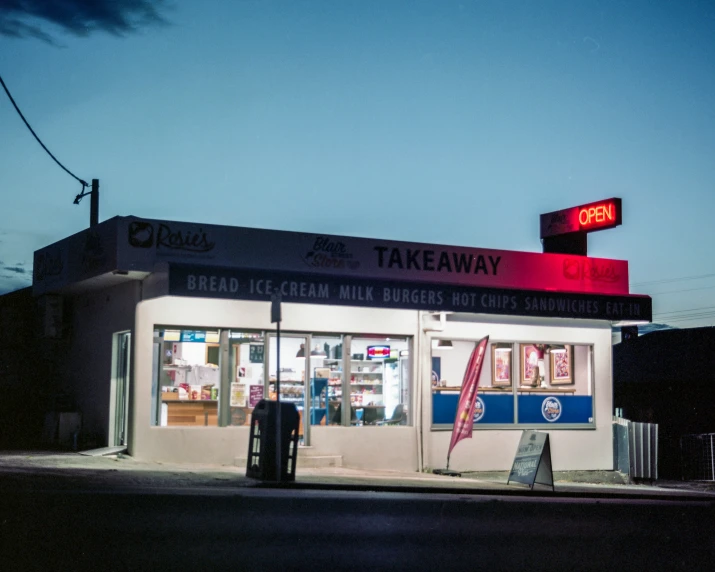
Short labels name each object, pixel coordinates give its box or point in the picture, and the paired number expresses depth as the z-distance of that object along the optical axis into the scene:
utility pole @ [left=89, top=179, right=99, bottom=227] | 29.98
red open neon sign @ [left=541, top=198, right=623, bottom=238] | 22.03
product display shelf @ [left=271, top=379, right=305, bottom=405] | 19.47
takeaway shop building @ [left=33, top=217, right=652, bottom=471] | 17.86
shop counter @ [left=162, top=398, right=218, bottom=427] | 18.30
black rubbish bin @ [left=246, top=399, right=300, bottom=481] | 15.38
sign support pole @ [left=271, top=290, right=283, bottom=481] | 15.35
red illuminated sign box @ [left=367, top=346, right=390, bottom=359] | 20.31
